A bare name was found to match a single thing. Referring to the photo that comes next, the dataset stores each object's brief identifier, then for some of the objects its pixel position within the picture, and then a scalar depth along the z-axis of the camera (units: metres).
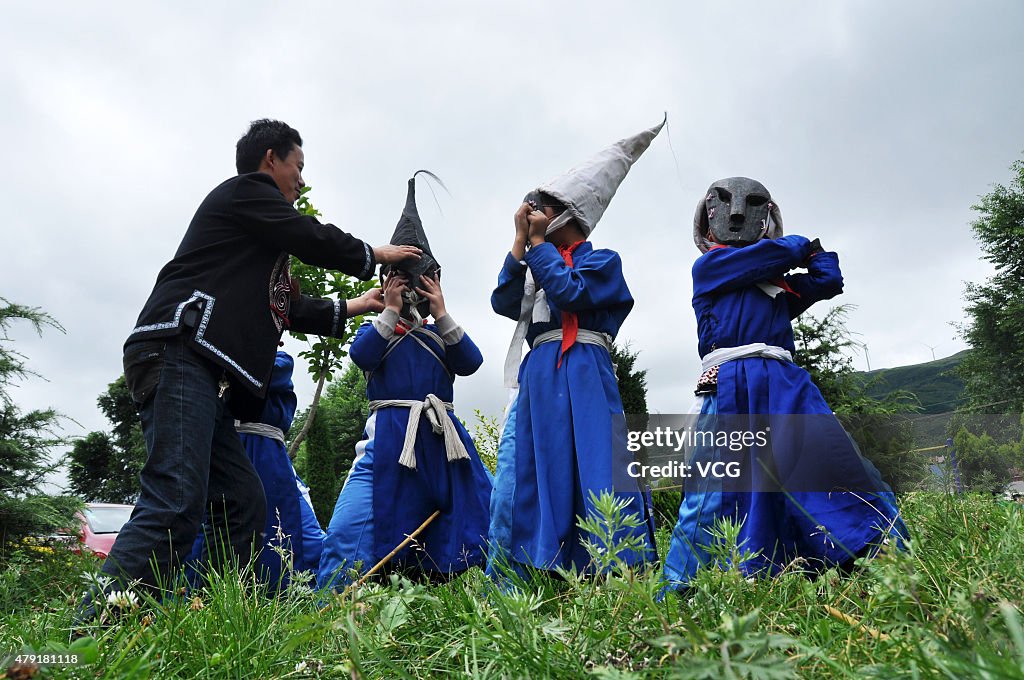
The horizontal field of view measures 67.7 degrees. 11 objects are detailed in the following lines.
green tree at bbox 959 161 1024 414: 30.69
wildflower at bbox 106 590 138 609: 1.74
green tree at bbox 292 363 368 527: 12.87
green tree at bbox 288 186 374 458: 9.52
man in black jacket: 2.65
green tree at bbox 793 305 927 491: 12.93
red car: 10.30
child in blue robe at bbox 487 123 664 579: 3.27
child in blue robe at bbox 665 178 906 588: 2.83
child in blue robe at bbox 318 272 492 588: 4.05
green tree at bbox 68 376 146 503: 28.23
